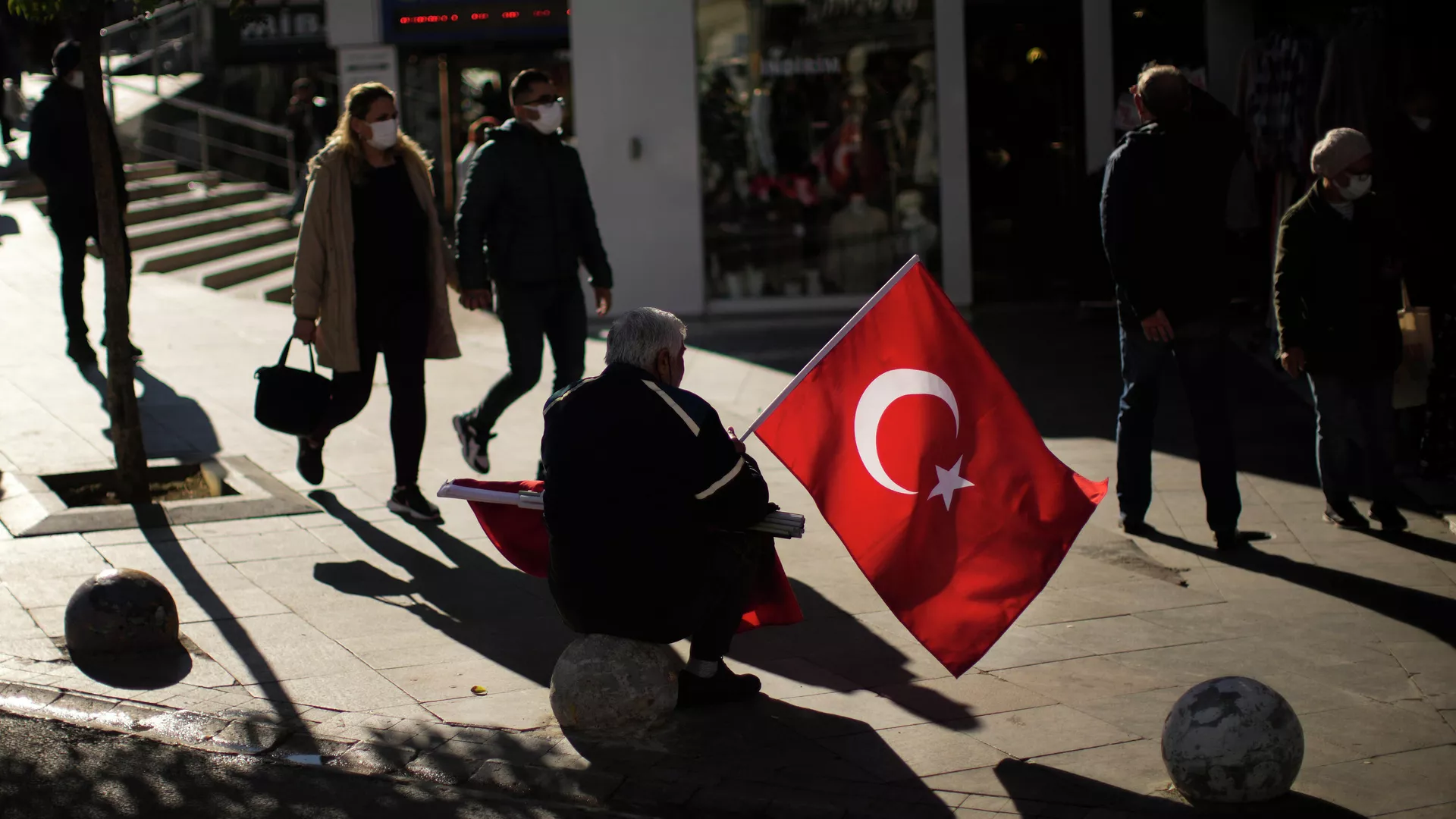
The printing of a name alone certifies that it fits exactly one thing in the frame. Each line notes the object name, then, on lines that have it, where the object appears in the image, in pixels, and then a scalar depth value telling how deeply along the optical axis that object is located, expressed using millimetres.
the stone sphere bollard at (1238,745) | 4297
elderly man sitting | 4895
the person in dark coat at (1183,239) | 6895
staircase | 15391
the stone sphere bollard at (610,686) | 4922
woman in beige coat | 7316
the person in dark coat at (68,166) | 10500
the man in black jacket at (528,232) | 7707
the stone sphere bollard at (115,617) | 5570
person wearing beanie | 7152
